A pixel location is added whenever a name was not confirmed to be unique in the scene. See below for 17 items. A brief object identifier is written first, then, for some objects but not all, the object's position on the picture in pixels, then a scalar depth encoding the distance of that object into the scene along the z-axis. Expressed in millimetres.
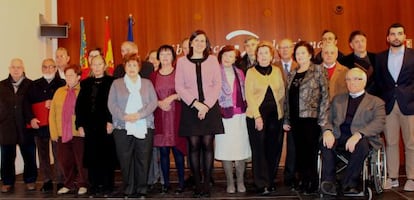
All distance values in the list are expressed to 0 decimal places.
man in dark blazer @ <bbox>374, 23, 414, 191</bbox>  4145
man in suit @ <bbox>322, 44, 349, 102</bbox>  4030
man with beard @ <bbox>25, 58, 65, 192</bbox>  4508
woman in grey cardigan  3910
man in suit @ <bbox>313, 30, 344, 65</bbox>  4500
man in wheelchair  3588
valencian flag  6421
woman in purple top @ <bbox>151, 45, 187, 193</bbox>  4074
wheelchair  3652
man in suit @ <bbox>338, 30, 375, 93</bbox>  4316
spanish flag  6305
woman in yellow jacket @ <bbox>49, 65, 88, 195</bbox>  4207
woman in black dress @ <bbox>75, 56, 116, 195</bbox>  4078
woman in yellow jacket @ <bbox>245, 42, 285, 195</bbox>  3922
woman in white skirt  4000
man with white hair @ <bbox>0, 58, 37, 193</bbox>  4492
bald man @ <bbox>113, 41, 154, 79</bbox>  4241
